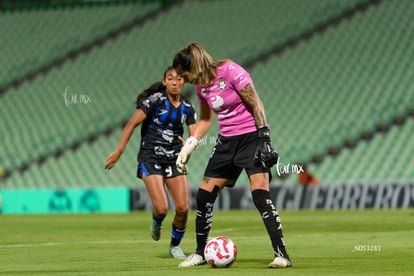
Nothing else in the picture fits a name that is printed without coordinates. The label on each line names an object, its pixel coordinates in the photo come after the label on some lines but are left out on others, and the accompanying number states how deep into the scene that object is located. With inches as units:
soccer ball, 772.0
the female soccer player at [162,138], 962.1
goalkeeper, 748.6
